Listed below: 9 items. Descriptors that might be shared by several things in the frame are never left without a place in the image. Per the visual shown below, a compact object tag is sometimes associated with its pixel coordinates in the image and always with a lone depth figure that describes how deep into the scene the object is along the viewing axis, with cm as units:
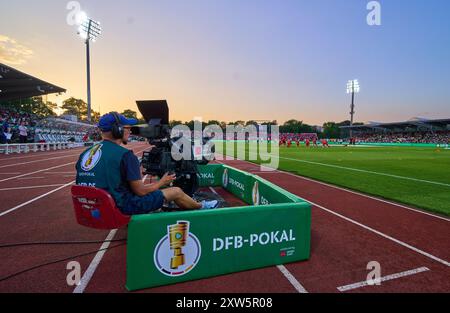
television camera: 466
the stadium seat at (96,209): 273
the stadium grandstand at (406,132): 5672
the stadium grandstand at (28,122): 2567
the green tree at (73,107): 9938
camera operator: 288
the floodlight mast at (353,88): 6175
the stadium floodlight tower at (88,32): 4046
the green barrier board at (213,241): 278
